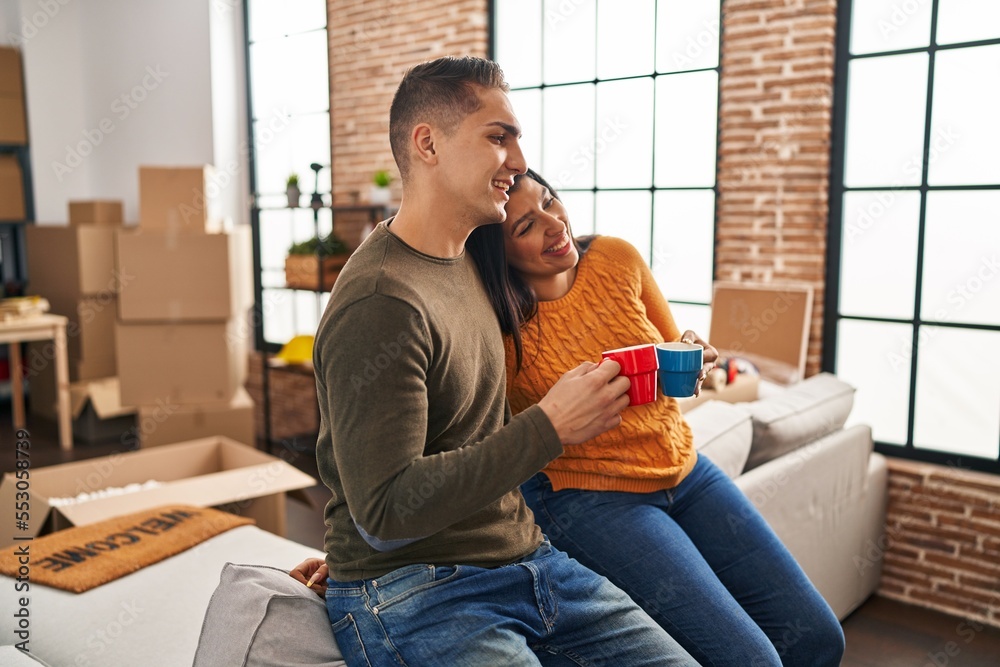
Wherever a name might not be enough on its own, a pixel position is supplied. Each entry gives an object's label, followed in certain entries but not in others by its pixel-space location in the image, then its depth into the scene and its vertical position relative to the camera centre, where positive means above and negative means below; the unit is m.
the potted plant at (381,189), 4.96 +0.21
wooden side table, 5.34 -0.75
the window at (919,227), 3.31 +0.01
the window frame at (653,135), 3.92 +0.41
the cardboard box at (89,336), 5.84 -0.76
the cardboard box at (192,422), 4.69 -1.08
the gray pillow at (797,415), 2.60 -0.60
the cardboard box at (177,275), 4.52 -0.27
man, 1.13 -0.30
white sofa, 1.37 -0.85
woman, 1.53 -0.50
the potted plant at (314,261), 5.02 -0.21
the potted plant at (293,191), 5.15 +0.21
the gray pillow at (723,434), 2.33 -0.58
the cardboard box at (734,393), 2.94 -0.59
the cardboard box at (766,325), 3.61 -0.42
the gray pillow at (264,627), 1.32 -0.63
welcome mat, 2.11 -0.84
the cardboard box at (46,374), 5.88 -1.04
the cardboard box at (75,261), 5.73 -0.25
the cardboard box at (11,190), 6.44 +0.26
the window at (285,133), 5.67 +0.63
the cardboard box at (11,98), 6.33 +0.93
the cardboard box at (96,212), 5.88 +0.09
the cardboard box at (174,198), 4.59 +0.14
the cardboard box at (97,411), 5.66 -1.23
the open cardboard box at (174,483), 2.64 -0.89
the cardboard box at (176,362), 4.67 -0.75
